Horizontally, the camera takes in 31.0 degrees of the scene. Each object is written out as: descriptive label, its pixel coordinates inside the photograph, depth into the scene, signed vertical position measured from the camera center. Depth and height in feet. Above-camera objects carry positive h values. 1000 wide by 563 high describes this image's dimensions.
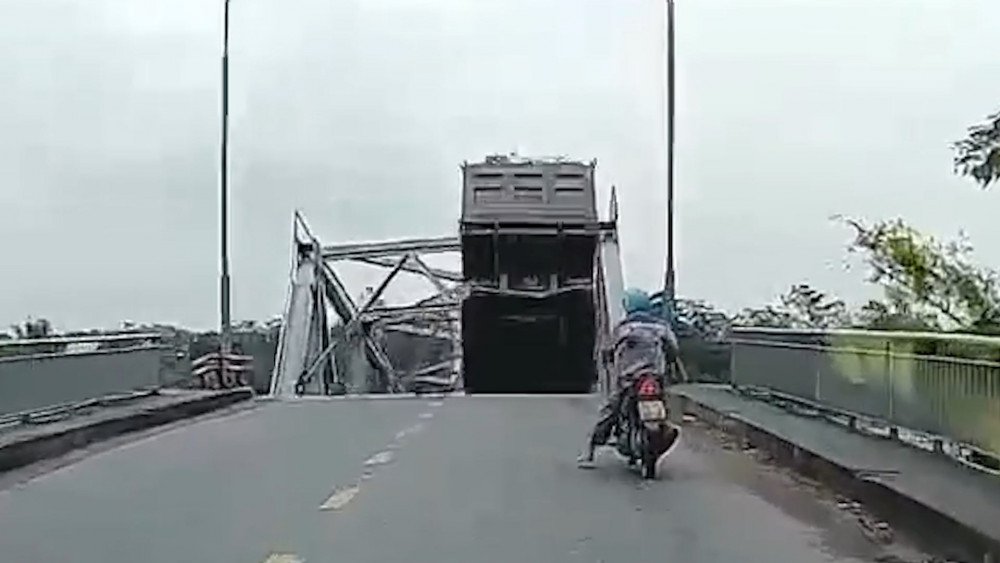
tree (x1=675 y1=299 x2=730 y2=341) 115.34 -1.31
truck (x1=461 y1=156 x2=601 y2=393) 139.33 +2.12
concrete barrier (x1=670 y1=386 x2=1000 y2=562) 35.63 -4.37
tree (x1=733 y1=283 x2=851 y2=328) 112.27 -0.76
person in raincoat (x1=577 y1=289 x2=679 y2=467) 53.78 -1.42
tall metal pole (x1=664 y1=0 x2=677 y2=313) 107.04 +6.13
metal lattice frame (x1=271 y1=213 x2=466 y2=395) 163.84 -1.83
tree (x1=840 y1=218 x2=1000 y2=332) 85.15 +0.87
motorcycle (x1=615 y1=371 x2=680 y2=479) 52.19 -3.58
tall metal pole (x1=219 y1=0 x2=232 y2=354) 117.19 +5.16
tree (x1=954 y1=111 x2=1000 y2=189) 52.60 +4.32
